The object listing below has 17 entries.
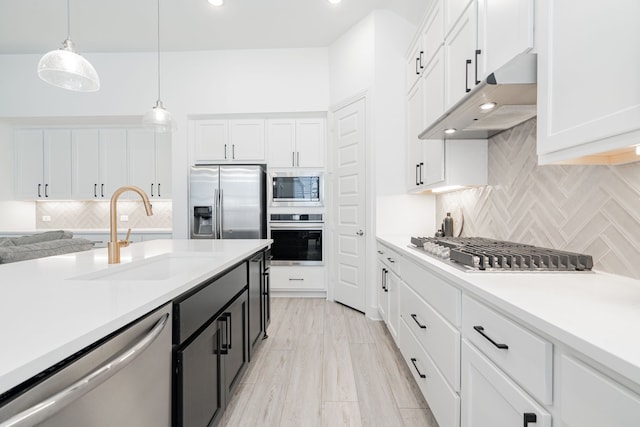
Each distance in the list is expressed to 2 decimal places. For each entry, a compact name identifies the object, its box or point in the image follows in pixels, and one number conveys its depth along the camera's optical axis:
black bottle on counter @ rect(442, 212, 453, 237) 2.55
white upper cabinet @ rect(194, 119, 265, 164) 4.04
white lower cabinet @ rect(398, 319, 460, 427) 1.23
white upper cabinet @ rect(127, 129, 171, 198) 4.42
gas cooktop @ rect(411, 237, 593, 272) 1.19
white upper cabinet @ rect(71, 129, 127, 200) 4.43
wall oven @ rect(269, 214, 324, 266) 3.90
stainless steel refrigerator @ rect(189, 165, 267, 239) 3.75
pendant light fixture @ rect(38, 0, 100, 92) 1.75
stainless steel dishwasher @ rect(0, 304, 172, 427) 0.51
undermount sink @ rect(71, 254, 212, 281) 1.28
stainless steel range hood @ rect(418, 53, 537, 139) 1.14
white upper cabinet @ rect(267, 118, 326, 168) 3.99
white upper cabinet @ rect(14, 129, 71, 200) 4.43
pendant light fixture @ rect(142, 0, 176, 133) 2.58
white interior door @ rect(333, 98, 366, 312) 3.32
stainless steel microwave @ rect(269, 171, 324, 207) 3.92
